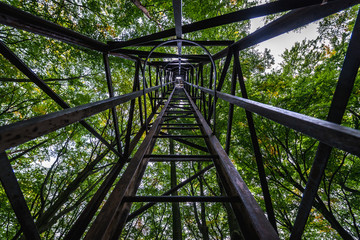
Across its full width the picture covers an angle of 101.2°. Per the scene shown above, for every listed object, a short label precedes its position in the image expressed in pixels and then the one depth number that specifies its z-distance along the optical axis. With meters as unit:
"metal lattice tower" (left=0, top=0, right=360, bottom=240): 0.73
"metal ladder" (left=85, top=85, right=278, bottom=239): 1.18
